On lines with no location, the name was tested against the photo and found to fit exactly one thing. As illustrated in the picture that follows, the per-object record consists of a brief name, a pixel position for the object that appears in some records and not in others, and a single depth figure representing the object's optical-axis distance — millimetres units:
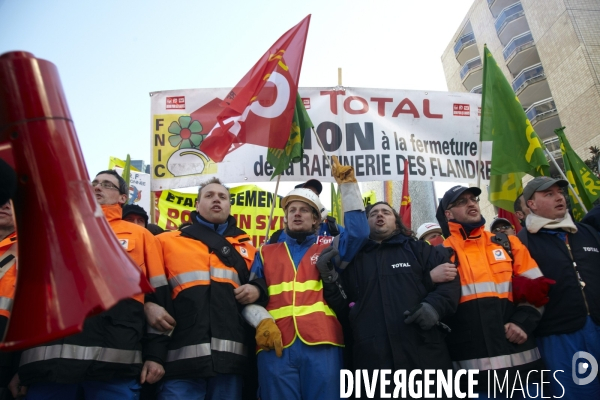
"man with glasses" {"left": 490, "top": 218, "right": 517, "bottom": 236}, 5382
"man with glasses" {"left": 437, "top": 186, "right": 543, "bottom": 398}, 3084
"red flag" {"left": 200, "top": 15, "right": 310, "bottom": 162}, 4781
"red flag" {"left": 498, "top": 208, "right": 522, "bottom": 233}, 5742
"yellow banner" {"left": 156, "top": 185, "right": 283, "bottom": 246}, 7258
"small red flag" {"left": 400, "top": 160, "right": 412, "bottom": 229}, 5793
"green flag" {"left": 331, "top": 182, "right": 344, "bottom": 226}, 7466
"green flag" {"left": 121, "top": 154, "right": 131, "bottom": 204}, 6316
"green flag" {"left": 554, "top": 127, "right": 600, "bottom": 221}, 5445
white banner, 5559
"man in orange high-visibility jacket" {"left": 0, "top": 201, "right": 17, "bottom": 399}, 2877
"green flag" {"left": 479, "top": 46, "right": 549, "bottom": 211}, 4812
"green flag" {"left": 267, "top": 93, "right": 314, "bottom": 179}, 4797
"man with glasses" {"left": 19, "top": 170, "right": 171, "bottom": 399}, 2613
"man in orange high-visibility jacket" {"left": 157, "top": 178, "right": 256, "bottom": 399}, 2957
